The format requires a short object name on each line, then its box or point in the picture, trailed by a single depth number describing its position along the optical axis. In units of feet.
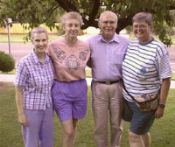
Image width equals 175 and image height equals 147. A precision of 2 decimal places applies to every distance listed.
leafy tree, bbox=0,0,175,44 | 10.57
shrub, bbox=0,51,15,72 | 23.19
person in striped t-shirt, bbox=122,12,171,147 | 7.53
